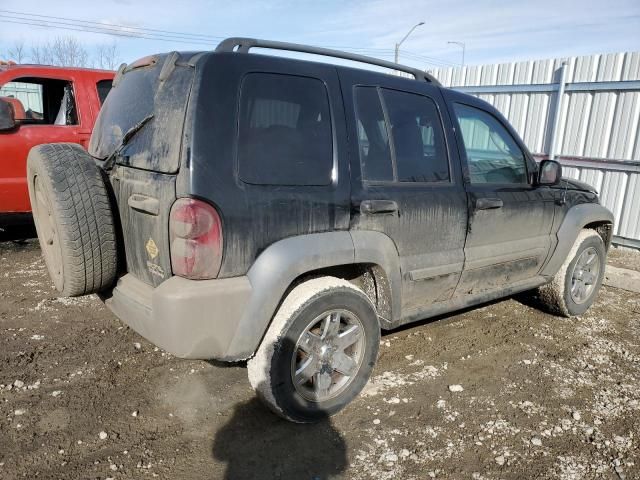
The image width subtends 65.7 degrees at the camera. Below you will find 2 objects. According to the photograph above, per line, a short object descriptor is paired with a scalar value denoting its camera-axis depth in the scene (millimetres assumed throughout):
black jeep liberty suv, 2373
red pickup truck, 5559
